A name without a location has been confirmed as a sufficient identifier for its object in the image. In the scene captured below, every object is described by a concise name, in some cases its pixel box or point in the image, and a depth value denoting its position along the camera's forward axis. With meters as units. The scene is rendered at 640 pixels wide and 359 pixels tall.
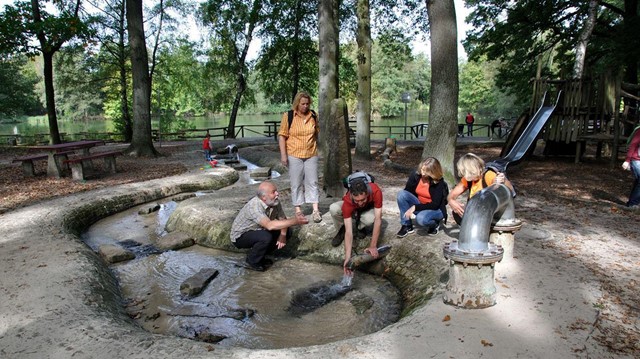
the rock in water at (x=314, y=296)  4.29
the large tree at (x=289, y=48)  24.94
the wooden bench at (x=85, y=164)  10.26
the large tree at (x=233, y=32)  26.01
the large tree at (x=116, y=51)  23.50
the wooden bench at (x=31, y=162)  10.52
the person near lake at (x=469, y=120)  25.44
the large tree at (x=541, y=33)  13.90
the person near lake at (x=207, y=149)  14.34
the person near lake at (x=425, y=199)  5.00
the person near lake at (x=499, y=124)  22.31
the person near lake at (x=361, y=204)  4.55
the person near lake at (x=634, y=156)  6.22
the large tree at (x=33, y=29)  12.58
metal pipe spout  3.35
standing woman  5.54
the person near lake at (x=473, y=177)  4.38
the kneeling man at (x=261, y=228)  5.01
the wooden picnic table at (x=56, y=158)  10.28
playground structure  11.29
